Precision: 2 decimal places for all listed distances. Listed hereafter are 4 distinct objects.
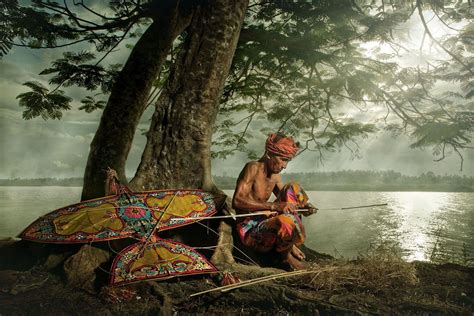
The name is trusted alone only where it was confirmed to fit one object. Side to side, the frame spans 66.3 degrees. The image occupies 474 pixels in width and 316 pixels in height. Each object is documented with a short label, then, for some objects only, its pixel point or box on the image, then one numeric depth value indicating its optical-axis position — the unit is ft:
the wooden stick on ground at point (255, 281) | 8.01
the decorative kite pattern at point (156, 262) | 8.45
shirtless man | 9.29
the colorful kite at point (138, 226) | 8.67
